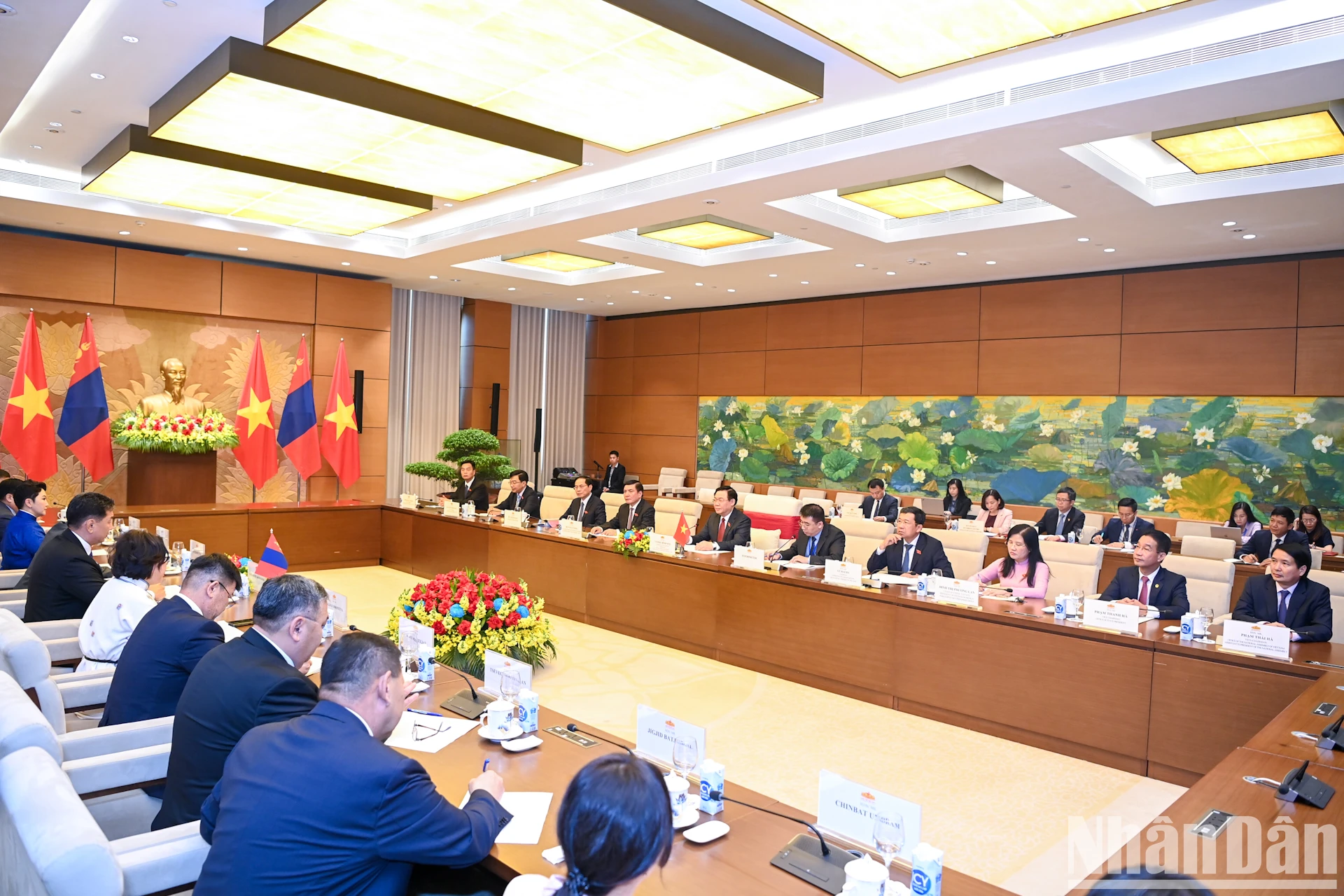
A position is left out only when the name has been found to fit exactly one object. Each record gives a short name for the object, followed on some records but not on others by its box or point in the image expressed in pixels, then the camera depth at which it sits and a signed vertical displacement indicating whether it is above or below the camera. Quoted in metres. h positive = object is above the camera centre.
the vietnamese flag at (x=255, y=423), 9.46 -0.01
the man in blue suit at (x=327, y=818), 1.69 -0.80
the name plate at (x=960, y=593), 4.80 -0.80
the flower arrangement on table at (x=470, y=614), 4.58 -1.01
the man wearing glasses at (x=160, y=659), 2.75 -0.80
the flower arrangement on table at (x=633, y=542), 6.37 -0.79
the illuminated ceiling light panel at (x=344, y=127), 4.76 +1.91
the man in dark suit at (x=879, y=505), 9.79 -0.65
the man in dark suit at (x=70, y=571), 4.10 -0.77
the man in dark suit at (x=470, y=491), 9.27 -0.66
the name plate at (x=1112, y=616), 4.28 -0.80
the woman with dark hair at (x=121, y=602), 3.40 -0.75
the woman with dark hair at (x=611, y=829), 1.27 -0.59
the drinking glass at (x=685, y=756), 2.29 -0.86
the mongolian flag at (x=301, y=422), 9.87 +0.02
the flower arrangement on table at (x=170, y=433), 8.74 -0.16
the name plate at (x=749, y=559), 5.84 -0.80
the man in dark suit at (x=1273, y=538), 7.35 -0.62
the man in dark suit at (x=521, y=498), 8.62 -0.69
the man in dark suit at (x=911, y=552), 5.77 -0.71
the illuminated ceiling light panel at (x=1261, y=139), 5.16 +2.13
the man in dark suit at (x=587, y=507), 8.10 -0.68
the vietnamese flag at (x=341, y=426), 10.33 -0.01
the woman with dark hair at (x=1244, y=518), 8.19 -0.51
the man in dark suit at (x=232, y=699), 2.21 -0.73
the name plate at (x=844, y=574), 5.28 -0.80
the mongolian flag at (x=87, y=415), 8.41 -0.01
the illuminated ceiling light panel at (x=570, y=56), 3.86 +1.91
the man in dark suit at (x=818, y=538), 6.23 -0.68
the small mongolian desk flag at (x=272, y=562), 4.65 -0.77
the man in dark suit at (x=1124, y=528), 8.16 -0.66
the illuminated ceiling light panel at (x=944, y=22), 3.77 +2.00
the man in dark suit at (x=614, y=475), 12.64 -0.57
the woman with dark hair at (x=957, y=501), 9.71 -0.56
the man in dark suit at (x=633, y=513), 7.51 -0.68
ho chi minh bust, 9.41 +0.21
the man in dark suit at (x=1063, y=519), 8.74 -0.64
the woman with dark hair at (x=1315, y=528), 7.55 -0.54
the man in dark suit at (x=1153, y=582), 4.85 -0.70
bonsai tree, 9.73 -0.31
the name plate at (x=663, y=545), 6.39 -0.80
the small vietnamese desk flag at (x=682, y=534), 6.44 -0.71
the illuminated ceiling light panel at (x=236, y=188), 6.30 +1.94
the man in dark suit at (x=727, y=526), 6.77 -0.68
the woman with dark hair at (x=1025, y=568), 5.31 -0.72
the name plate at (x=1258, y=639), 3.90 -0.81
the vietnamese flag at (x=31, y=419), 8.20 -0.07
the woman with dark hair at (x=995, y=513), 8.90 -0.62
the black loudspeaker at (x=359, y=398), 11.15 +0.38
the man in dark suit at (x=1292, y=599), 4.36 -0.71
